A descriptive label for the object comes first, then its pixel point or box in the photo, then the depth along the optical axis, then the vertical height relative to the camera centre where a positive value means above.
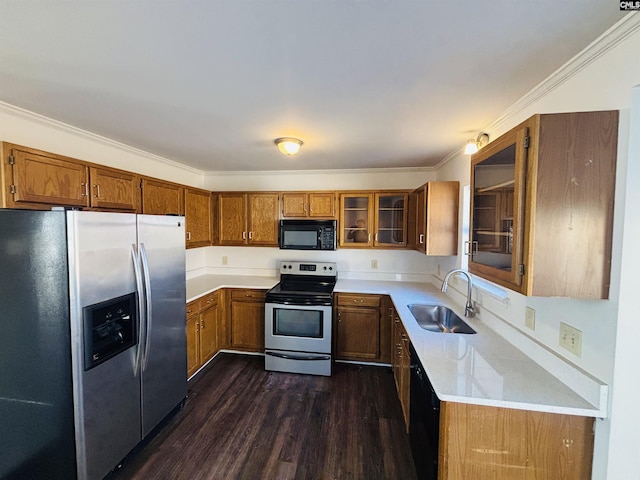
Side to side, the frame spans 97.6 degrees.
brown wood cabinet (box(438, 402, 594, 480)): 1.19 -0.94
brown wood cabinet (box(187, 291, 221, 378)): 2.86 -1.15
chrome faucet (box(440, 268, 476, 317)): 2.28 -0.63
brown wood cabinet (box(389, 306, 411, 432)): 2.08 -1.14
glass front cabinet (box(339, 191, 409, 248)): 3.47 +0.11
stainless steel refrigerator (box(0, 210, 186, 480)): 1.52 -0.68
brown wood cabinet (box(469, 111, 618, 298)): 1.08 +0.11
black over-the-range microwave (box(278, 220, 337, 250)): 3.48 -0.10
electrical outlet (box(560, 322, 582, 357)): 1.25 -0.50
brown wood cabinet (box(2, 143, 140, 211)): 1.65 +0.29
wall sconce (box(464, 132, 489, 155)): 2.08 +0.66
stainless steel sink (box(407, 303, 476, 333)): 2.47 -0.80
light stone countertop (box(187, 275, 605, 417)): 1.20 -0.73
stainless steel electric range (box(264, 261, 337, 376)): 3.06 -1.16
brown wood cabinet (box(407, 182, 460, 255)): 2.67 +0.11
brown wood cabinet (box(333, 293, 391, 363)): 3.19 -1.16
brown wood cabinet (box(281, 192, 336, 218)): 3.56 +0.29
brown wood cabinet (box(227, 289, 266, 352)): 3.43 -1.16
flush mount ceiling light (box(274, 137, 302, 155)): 2.34 +0.69
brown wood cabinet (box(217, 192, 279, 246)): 3.68 +0.10
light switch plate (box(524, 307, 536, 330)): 1.56 -0.50
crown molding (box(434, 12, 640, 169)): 1.02 +0.74
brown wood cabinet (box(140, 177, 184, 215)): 2.63 +0.28
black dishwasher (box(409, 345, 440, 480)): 1.36 -1.07
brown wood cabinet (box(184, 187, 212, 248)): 3.22 +0.11
